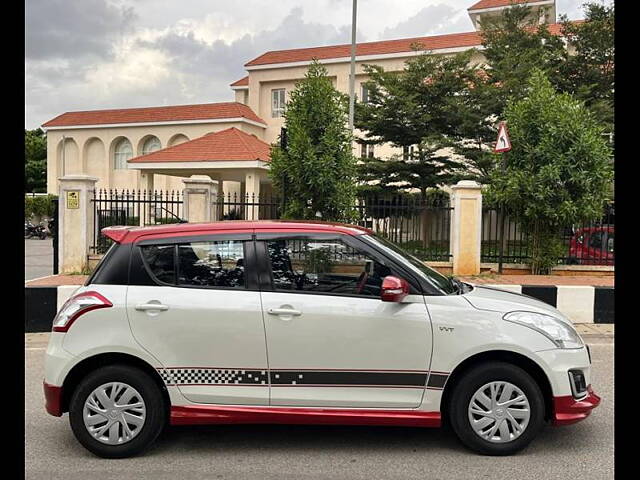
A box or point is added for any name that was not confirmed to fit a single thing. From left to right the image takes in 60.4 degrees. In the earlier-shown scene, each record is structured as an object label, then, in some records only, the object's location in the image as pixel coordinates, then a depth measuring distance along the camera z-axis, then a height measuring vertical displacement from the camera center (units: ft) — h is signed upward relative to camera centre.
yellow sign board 38.27 +1.48
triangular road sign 35.19 +5.49
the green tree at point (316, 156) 36.60 +4.55
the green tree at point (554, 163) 35.78 +4.20
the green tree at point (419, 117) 68.06 +13.59
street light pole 61.23 +19.10
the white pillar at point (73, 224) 38.29 -0.20
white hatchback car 13.15 -3.37
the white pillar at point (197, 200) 41.11 +1.69
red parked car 40.75 -1.31
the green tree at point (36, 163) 186.70 +19.57
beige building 110.63 +23.60
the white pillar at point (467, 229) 39.27 -0.25
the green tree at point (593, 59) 72.23 +22.27
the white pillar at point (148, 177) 99.30 +8.37
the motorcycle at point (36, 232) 117.08 -2.35
